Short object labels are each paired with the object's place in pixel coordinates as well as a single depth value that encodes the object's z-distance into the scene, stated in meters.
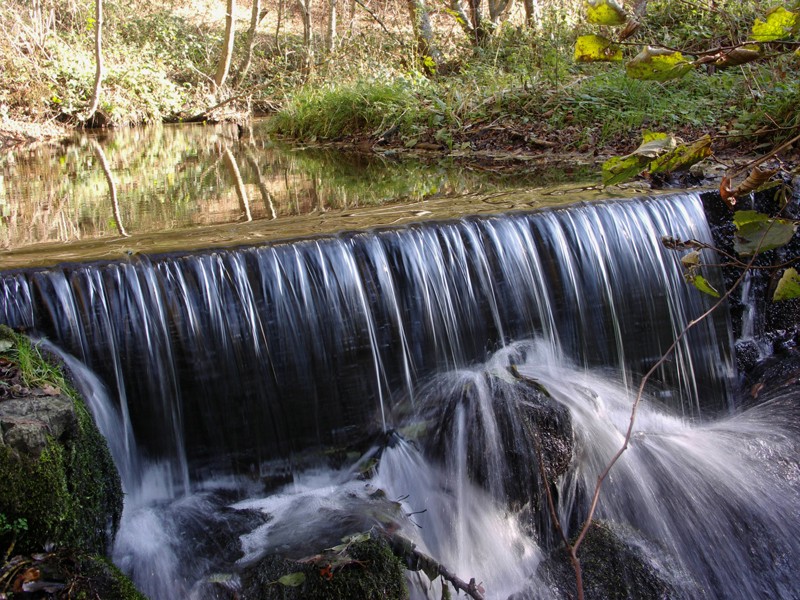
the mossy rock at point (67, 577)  2.44
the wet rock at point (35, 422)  2.66
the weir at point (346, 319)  3.83
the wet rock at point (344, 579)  2.94
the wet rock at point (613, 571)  3.46
